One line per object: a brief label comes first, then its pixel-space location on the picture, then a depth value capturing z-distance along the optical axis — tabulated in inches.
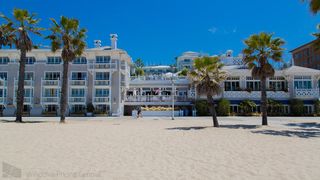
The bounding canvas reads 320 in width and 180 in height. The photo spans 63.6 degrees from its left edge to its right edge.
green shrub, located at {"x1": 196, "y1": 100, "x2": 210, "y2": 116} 1720.0
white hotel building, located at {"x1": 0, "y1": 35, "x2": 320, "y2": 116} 1763.0
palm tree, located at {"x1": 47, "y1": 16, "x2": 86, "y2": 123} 1106.1
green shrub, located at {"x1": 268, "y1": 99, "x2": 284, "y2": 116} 1697.8
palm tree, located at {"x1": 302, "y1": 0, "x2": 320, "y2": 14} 726.5
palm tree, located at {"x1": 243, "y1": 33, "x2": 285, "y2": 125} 936.9
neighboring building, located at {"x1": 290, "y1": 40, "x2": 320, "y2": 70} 2660.2
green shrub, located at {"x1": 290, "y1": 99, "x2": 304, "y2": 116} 1669.5
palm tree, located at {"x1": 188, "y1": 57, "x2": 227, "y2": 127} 881.5
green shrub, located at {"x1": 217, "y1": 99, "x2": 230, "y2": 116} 1690.5
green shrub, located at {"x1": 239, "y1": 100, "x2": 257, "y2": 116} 1712.6
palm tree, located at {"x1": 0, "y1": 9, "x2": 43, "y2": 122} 1106.4
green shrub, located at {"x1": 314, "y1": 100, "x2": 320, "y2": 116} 1665.6
